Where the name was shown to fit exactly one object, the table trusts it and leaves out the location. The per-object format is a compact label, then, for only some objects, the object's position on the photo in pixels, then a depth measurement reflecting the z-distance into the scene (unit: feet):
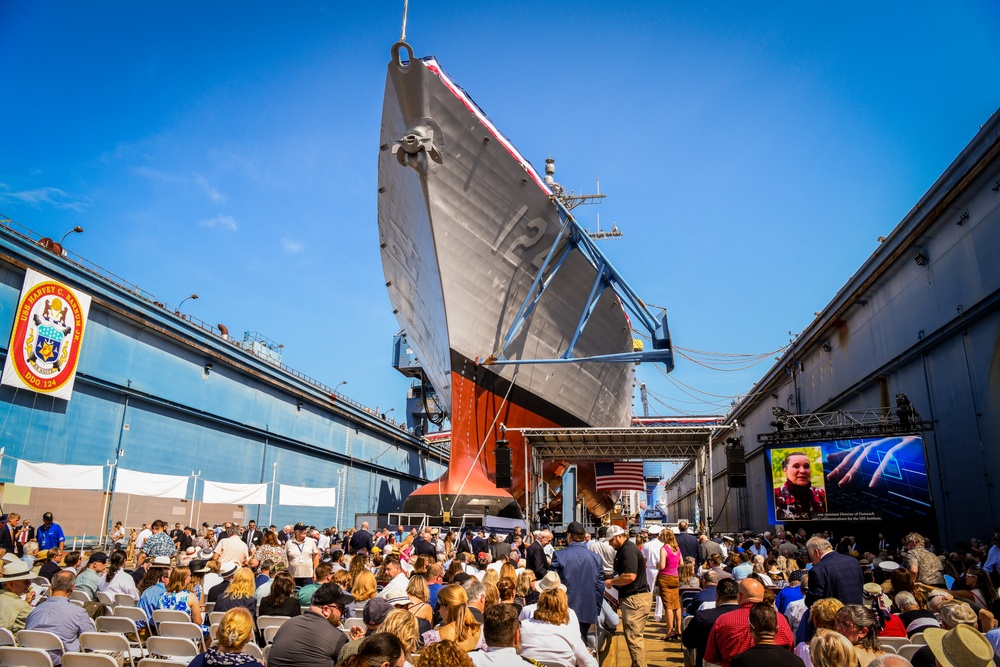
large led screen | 52.54
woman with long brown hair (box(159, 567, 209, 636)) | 19.24
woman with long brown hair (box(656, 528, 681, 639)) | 30.30
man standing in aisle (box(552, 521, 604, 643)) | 20.26
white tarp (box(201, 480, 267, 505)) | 64.64
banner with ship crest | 53.47
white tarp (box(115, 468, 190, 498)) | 54.54
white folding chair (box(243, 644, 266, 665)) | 13.60
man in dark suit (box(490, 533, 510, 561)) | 34.58
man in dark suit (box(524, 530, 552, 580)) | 30.58
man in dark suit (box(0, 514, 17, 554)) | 39.24
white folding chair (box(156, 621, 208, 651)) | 16.93
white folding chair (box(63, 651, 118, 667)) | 13.42
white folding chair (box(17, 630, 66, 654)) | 15.02
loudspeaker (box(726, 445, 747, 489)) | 65.05
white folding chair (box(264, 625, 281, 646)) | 17.44
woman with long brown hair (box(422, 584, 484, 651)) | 12.80
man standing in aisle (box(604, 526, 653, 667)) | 23.53
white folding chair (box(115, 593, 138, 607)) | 21.94
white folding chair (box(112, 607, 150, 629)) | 19.65
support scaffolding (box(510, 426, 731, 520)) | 78.02
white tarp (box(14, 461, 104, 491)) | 46.73
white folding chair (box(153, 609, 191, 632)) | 18.31
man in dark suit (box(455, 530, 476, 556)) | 41.85
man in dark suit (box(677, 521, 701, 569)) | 37.50
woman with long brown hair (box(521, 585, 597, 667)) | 13.46
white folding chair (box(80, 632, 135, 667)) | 16.22
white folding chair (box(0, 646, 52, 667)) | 13.80
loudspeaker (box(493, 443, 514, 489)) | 69.31
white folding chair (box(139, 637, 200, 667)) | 15.34
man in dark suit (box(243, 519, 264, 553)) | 52.85
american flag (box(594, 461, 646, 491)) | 101.81
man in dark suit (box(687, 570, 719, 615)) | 20.48
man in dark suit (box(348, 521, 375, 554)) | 42.88
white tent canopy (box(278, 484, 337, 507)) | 75.46
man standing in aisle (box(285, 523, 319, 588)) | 25.02
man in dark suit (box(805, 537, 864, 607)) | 17.83
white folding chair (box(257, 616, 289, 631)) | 17.46
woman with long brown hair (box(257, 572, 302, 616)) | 18.31
